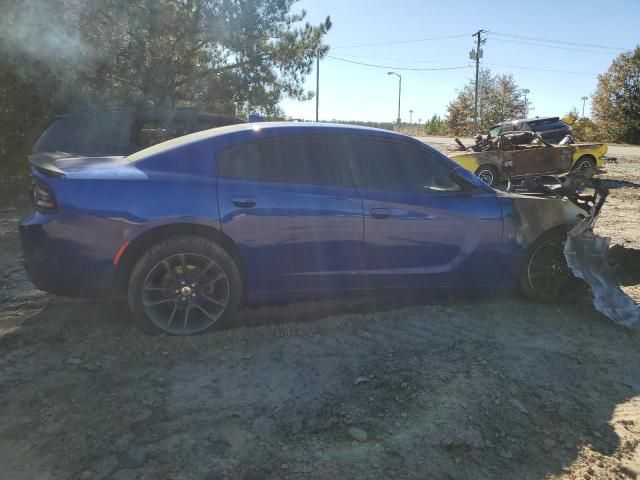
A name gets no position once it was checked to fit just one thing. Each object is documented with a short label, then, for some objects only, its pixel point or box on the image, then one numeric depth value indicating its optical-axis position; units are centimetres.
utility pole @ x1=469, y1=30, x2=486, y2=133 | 4905
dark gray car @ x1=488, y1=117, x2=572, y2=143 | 2052
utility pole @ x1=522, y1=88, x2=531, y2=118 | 5164
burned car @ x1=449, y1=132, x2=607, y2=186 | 1205
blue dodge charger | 339
